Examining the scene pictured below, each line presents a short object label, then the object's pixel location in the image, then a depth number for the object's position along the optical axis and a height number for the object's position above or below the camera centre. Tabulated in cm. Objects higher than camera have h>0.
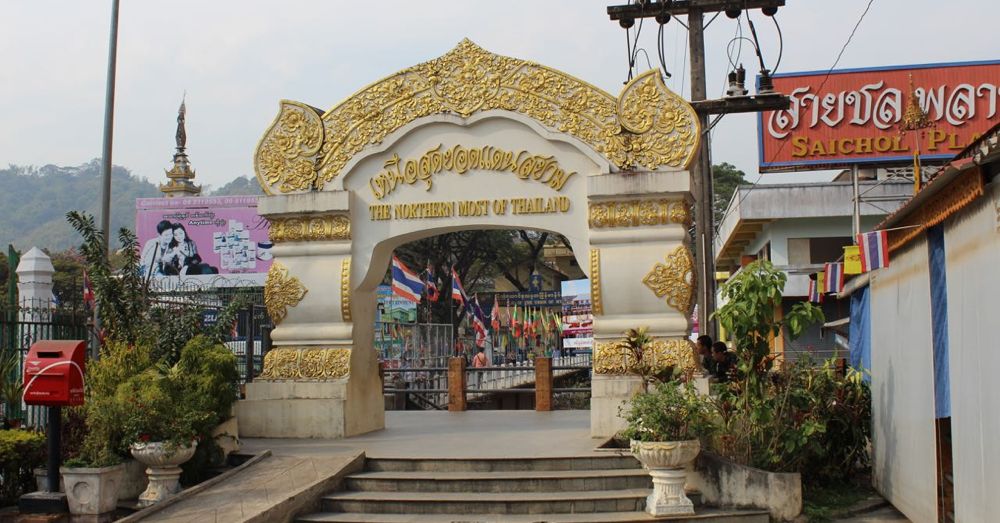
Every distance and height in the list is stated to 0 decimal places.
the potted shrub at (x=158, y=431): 892 -97
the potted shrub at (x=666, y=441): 829 -102
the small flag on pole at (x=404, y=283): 2497 +104
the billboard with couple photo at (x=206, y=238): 3931 +353
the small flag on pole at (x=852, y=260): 944 +59
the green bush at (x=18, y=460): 917 -128
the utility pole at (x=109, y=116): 1177 +257
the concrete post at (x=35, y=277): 1227 +61
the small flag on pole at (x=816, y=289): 1242 +41
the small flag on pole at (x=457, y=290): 3138 +108
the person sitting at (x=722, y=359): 1104 -42
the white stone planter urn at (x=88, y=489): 878 -148
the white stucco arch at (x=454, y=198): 1119 +150
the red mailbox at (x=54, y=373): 875 -43
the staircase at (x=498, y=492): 866 -157
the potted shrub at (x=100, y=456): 881 -121
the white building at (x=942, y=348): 613 -21
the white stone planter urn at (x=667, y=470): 825 -127
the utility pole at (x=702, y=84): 1509 +371
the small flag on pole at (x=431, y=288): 3336 +123
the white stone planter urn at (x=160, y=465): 891 -130
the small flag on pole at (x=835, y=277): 1128 +51
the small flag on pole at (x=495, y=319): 3450 +14
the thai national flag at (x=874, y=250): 844 +62
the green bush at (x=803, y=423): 899 -98
